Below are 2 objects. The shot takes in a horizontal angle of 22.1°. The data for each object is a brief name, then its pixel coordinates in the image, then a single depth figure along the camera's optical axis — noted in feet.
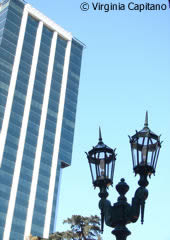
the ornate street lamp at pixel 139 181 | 31.37
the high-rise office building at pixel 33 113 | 345.72
